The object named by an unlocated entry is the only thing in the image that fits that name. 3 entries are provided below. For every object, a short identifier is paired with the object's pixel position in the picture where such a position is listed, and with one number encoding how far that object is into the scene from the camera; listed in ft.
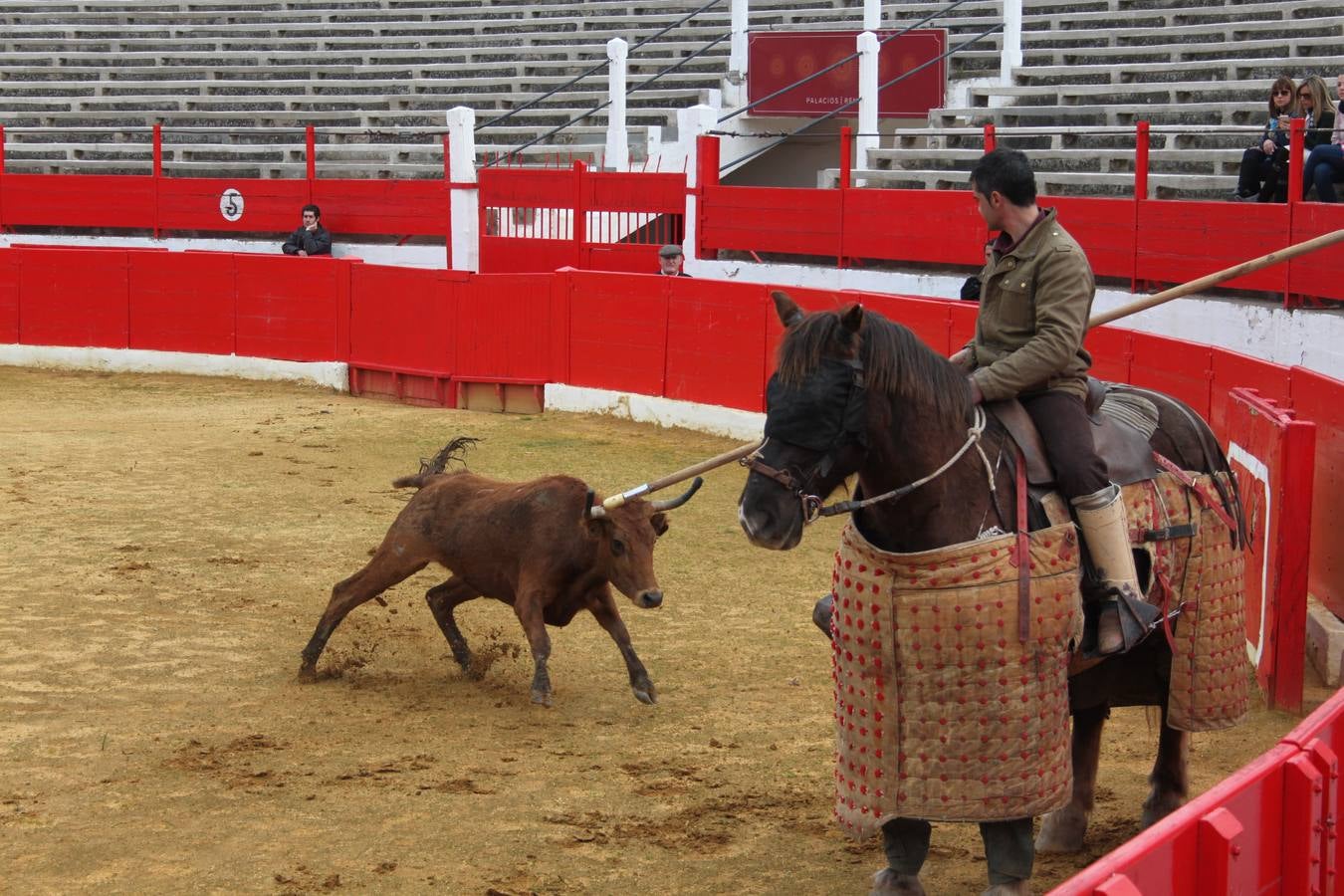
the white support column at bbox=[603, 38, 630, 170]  63.72
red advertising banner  63.36
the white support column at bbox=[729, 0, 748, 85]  67.95
